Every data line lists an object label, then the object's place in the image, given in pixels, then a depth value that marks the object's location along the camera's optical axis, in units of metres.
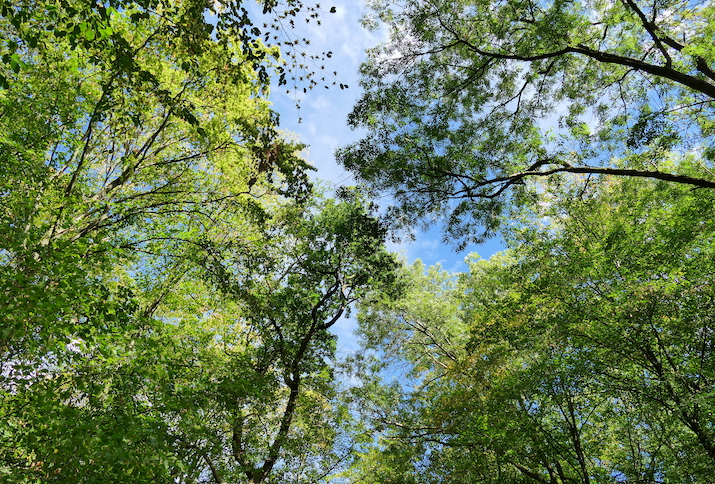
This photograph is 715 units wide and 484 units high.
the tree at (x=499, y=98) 6.65
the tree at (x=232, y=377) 4.69
